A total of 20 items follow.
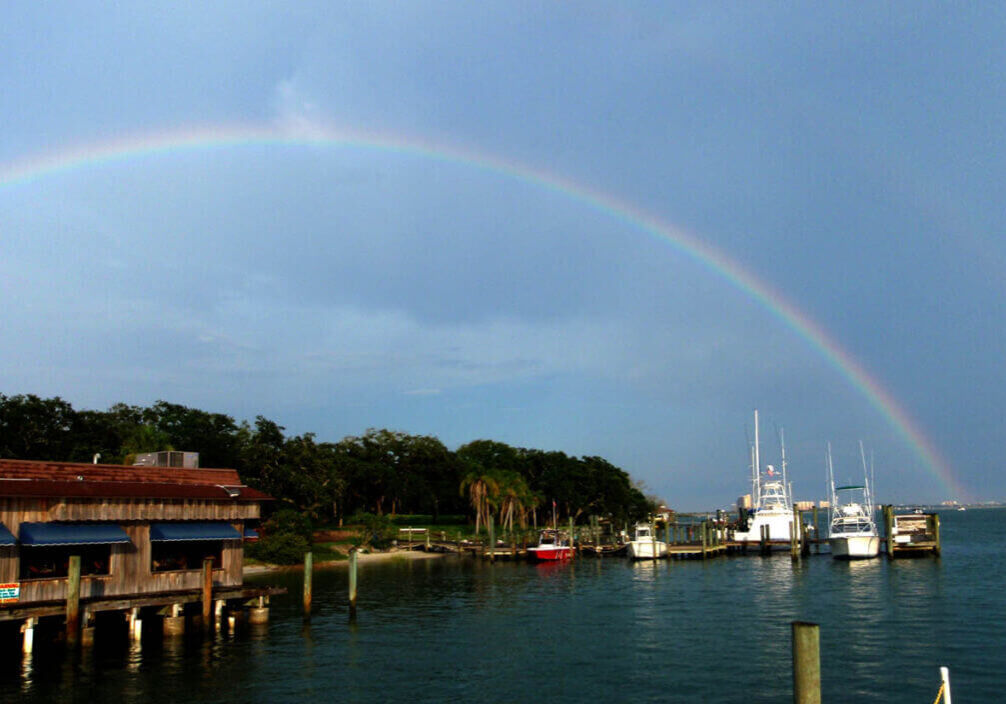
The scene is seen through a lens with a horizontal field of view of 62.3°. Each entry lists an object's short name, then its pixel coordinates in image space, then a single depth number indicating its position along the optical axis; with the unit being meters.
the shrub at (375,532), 97.06
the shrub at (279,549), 77.38
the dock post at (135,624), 36.81
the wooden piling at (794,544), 85.00
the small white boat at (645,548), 89.31
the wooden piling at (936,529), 84.75
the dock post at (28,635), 33.69
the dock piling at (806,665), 14.05
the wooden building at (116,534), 32.91
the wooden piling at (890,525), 83.69
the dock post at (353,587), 45.27
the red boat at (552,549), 92.00
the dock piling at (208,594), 37.66
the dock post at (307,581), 42.87
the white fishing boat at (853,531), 83.25
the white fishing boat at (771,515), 97.81
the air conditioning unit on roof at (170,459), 42.94
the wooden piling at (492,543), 92.94
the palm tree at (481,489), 107.06
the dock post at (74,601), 32.34
